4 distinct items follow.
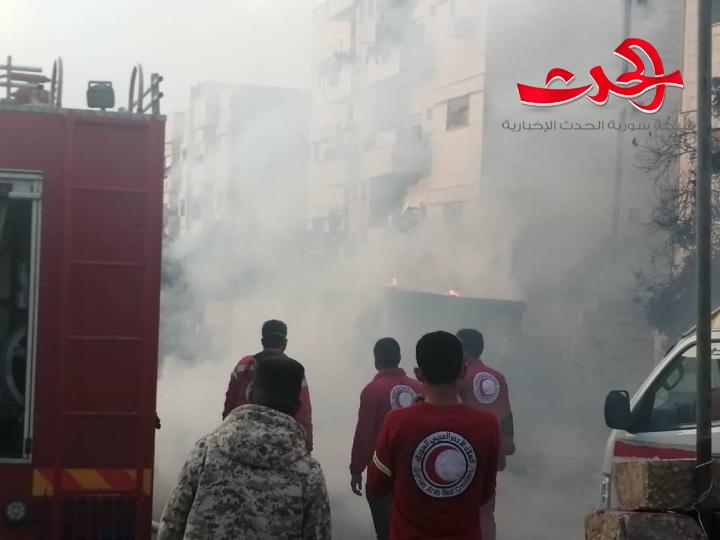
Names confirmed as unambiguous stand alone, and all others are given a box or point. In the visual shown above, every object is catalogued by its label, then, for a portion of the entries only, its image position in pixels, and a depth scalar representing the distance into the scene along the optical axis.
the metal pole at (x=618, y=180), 25.80
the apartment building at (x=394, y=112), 29.45
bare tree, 19.42
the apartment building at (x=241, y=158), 32.81
